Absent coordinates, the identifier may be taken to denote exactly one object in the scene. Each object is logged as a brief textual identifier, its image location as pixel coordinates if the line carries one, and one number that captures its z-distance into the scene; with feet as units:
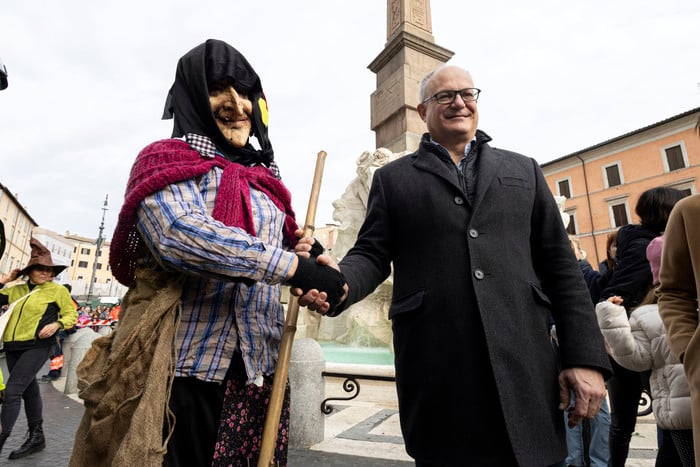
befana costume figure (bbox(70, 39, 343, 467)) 4.15
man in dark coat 4.40
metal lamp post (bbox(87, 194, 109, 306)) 79.51
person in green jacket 12.56
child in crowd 5.97
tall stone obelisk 27.25
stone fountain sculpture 26.53
